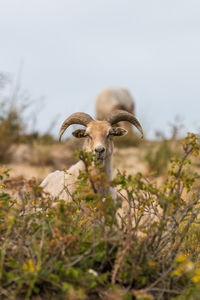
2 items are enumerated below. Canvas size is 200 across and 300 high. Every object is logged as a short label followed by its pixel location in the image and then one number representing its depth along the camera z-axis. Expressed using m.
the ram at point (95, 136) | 12.15
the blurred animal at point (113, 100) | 49.19
